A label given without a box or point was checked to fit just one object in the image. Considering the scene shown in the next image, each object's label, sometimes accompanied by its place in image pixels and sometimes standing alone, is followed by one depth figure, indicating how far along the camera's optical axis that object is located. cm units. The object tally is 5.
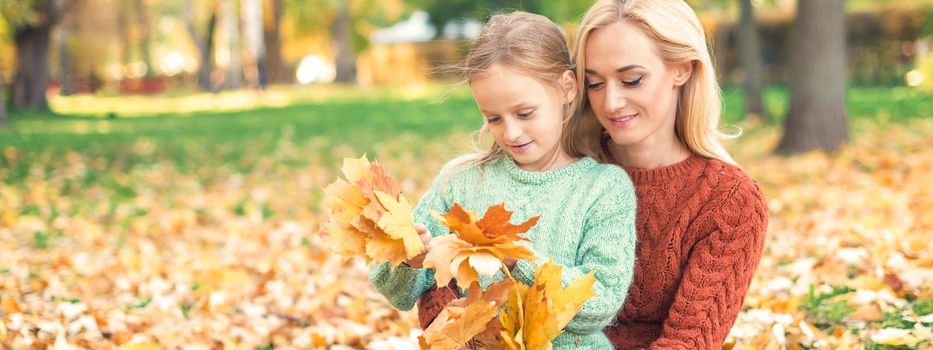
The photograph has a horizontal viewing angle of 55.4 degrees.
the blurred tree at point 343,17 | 3400
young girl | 224
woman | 236
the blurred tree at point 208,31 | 3628
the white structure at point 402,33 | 4519
